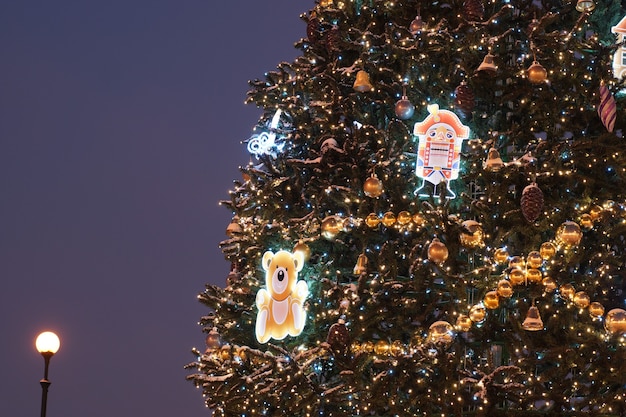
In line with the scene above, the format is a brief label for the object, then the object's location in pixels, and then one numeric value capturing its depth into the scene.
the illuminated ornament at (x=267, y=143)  9.32
